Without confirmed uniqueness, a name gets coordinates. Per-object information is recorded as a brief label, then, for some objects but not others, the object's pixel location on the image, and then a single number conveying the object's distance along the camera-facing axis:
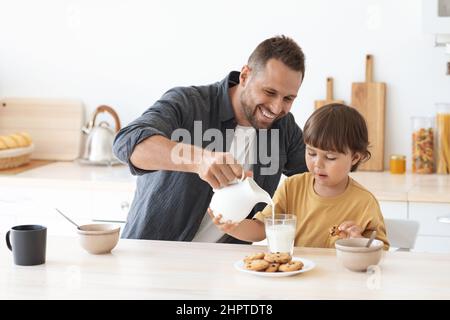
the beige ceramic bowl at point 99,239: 3.07
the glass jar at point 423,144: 4.77
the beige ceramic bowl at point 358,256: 2.92
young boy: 3.39
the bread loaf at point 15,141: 4.90
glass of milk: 3.07
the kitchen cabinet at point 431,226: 4.29
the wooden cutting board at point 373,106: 4.85
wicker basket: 4.88
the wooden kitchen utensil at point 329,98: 4.92
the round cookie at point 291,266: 2.89
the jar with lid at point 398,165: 4.80
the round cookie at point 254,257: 2.95
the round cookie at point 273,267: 2.90
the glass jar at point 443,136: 4.76
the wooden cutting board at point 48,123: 5.34
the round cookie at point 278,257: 2.92
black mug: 2.97
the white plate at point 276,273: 2.87
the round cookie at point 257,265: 2.90
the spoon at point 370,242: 2.98
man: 3.54
